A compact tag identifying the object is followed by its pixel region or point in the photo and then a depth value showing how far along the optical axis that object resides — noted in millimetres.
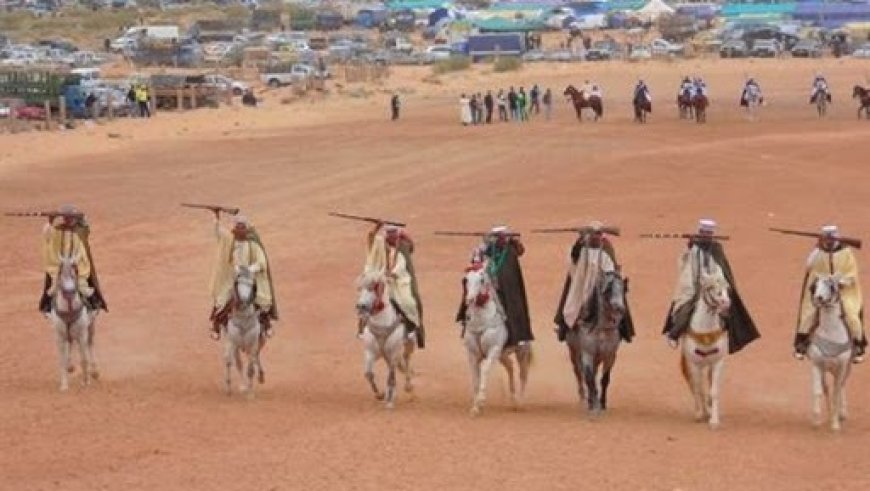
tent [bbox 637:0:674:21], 130125
